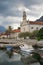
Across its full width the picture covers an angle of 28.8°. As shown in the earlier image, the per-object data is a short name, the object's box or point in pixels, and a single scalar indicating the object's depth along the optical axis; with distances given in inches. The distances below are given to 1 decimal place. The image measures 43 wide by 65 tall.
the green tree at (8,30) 1522.4
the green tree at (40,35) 944.4
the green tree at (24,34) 1199.1
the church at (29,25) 1330.0
